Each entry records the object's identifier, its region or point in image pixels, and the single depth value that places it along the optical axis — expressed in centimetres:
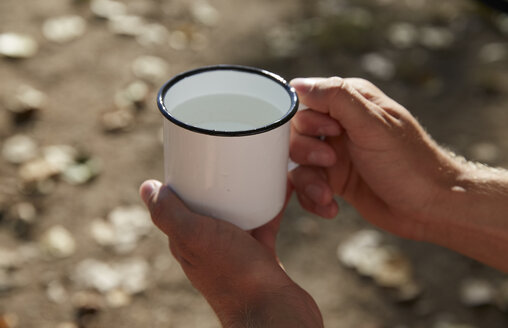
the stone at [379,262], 188
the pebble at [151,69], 253
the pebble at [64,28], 265
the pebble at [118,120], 229
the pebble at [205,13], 290
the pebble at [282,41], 273
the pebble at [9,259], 179
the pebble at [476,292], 186
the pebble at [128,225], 191
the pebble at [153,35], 272
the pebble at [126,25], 275
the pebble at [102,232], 191
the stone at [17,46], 254
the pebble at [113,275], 180
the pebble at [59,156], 210
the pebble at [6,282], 174
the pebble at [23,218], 189
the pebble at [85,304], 172
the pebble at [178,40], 272
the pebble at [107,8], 282
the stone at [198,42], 274
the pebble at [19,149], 212
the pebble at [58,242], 186
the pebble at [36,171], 204
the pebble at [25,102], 229
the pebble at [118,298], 176
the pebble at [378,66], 268
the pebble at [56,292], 175
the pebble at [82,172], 208
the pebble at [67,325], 169
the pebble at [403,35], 288
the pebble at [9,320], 166
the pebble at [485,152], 233
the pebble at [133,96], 239
